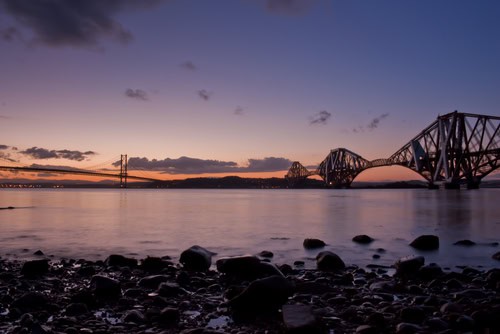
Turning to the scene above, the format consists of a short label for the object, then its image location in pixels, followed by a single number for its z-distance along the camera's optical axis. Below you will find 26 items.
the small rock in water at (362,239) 14.15
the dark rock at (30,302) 5.55
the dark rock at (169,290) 6.35
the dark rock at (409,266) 7.96
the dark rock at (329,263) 8.80
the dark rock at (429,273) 7.62
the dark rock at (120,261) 9.34
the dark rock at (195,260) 8.85
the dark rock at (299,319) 4.49
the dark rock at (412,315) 4.98
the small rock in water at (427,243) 12.51
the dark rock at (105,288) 6.25
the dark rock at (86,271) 8.16
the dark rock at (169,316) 5.03
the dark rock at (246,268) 7.53
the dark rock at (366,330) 4.50
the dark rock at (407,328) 4.55
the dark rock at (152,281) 7.00
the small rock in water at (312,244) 12.88
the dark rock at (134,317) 5.03
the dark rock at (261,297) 5.60
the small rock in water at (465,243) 13.34
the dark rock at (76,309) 5.32
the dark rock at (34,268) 8.09
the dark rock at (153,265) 8.73
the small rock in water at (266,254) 11.09
